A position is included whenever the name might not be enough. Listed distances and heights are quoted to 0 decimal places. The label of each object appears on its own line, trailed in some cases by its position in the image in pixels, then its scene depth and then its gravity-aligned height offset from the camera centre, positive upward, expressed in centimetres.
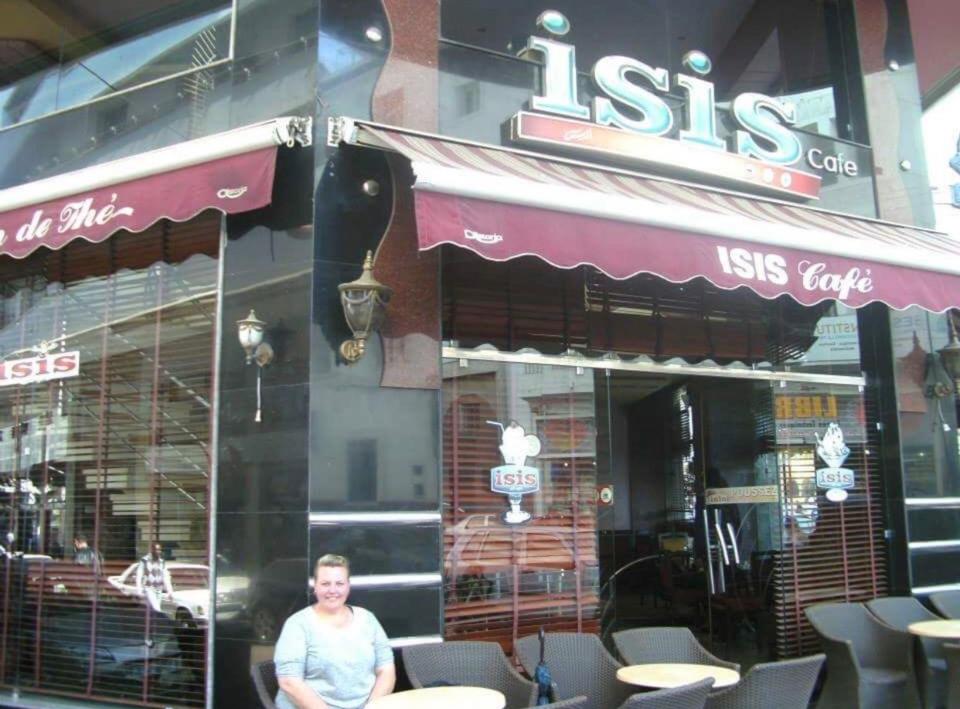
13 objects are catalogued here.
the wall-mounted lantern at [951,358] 862 +111
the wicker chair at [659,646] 611 -103
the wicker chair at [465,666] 540 -101
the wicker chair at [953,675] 593 -122
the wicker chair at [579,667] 577 -110
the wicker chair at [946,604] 778 -102
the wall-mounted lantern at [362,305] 570 +113
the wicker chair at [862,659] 669 -130
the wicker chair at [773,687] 483 -103
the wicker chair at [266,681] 479 -96
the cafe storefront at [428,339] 581 +112
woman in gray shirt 450 -77
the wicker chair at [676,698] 417 -95
